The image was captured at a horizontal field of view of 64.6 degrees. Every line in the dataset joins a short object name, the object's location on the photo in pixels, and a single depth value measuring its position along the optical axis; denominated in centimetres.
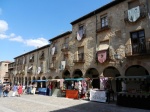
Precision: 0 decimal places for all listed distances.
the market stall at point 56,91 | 1436
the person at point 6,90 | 1433
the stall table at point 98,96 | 1032
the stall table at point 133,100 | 784
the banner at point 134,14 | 1049
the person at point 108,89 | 1021
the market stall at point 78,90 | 1229
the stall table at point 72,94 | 1231
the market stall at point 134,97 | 787
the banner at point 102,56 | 1226
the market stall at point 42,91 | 1601
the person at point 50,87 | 1528
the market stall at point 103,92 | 1025
